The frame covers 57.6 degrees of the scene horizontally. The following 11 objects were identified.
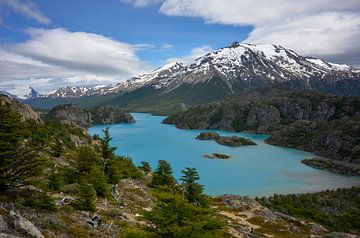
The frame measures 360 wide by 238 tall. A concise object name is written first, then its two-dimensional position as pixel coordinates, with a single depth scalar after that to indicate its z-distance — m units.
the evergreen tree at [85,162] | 42.72
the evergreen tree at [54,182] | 33.62
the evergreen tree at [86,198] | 28.05
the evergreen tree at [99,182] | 35.97
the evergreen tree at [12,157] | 22.00
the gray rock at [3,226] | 16.80
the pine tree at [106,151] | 49.69
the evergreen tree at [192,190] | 42.91
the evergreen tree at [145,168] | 82.54
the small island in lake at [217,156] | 163.25
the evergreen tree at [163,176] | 57.78
